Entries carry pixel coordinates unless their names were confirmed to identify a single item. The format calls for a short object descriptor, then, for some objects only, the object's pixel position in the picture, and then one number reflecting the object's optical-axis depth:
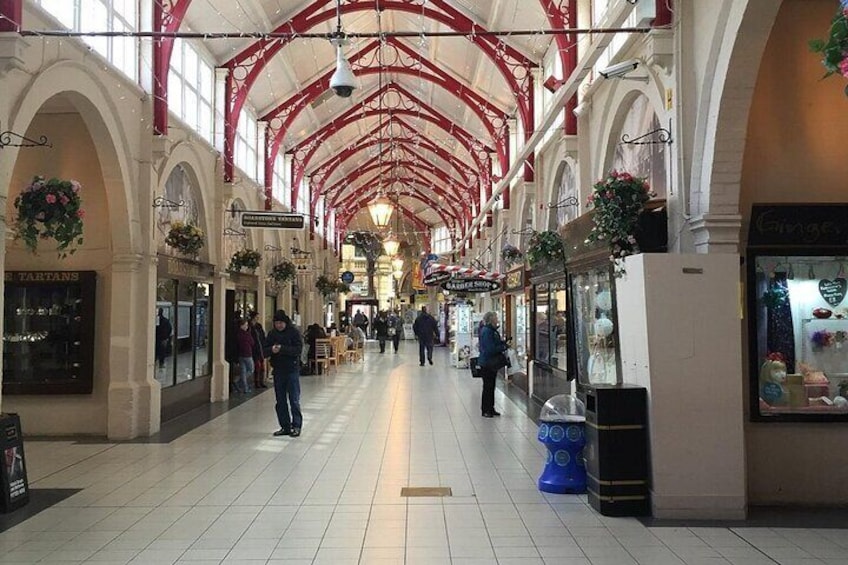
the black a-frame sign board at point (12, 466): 5.50
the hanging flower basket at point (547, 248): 9.96
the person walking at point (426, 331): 20.66
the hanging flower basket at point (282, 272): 17.92
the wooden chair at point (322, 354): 18.00
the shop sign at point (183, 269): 9.97
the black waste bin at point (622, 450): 5.37
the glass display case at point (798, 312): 5.91
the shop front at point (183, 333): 10.13
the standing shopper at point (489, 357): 10.16
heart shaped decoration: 6.02
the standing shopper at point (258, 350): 14.11
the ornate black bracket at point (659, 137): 6.35
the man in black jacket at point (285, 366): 8.75
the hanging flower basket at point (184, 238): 10.05
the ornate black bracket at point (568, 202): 10.52
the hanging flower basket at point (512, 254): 14.98
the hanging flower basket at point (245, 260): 13.82
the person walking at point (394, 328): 27.25
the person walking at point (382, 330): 26.12
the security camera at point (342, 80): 6.29
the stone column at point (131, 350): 8.77
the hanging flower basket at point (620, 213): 6.16
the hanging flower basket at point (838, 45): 2.86
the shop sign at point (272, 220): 12.49
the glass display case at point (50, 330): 8.96
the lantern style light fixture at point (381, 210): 18.77
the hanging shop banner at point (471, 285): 16.06
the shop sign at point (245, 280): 14.51
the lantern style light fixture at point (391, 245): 26.56
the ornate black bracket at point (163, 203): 9.54
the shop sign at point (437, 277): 17.20
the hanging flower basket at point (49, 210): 6.26
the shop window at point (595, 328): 7.46
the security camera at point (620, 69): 6.63
